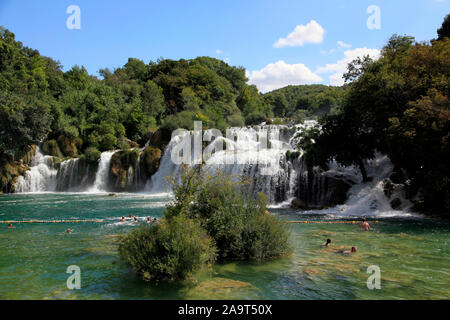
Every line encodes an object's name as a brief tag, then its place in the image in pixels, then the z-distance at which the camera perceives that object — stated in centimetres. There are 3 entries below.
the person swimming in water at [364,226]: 1409
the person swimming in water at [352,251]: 1036
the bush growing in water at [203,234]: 737
